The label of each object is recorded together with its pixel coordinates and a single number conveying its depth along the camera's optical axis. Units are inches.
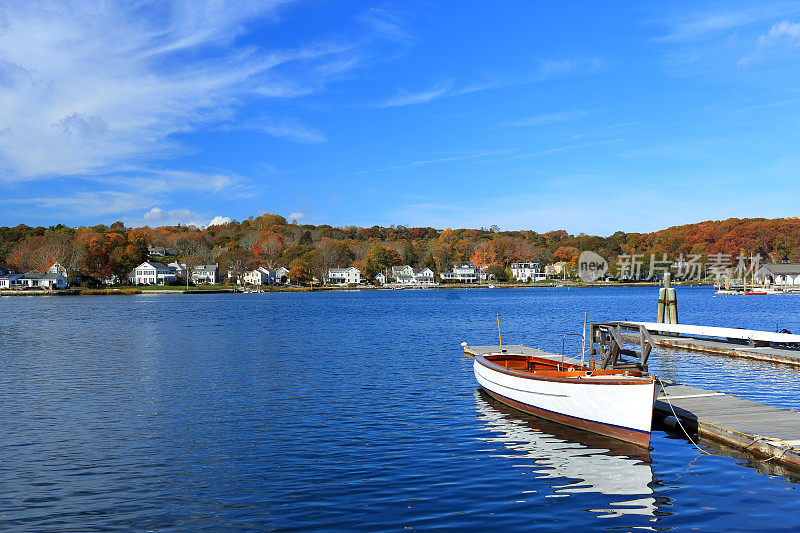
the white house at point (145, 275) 7652.6
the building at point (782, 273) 6614.2
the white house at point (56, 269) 7317.9
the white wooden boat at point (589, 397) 674.8
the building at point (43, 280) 7027.6
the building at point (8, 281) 7273.6
